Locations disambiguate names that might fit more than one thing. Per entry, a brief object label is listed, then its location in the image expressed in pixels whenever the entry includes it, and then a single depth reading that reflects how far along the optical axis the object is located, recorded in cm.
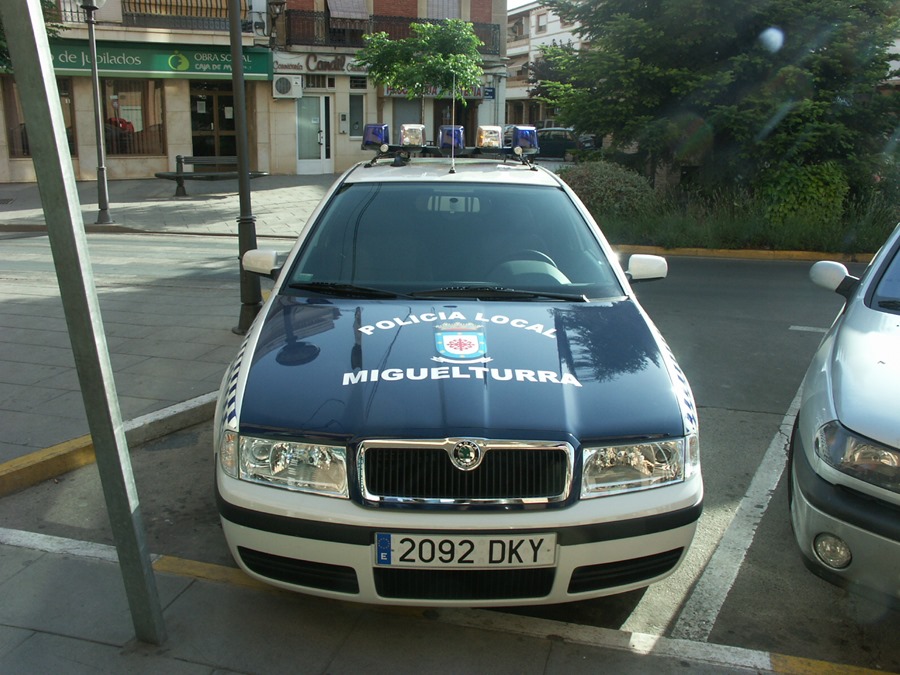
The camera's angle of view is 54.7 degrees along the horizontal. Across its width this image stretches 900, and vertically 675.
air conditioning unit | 2798
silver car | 295
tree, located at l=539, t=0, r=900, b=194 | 1487
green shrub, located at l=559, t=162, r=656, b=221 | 1521
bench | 2133
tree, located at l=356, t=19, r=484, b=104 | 2114
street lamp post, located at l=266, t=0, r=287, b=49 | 2608
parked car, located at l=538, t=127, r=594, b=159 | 4191
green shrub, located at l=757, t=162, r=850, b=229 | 1454
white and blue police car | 291
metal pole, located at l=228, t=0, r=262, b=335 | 704
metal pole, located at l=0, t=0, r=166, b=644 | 247
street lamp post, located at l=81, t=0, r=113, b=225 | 1504
